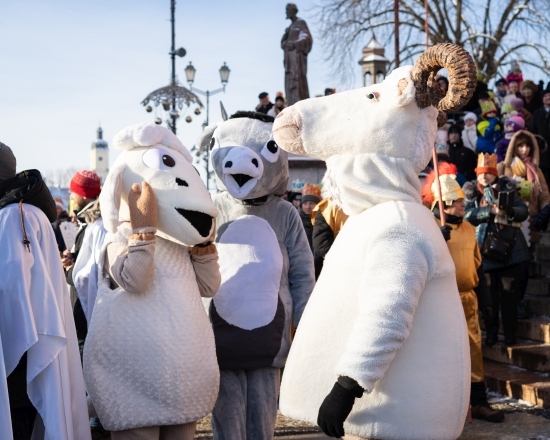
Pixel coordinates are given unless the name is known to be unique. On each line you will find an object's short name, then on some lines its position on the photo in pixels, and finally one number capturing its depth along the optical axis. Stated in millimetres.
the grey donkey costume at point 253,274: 4273
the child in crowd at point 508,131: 11320
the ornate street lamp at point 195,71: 20844
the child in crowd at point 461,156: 12480
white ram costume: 2938
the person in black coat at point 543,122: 12180
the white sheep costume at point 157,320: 3701
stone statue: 17375
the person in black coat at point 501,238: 7676
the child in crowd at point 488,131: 12953
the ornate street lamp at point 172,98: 17250
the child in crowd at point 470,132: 13617
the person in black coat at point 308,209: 8719
